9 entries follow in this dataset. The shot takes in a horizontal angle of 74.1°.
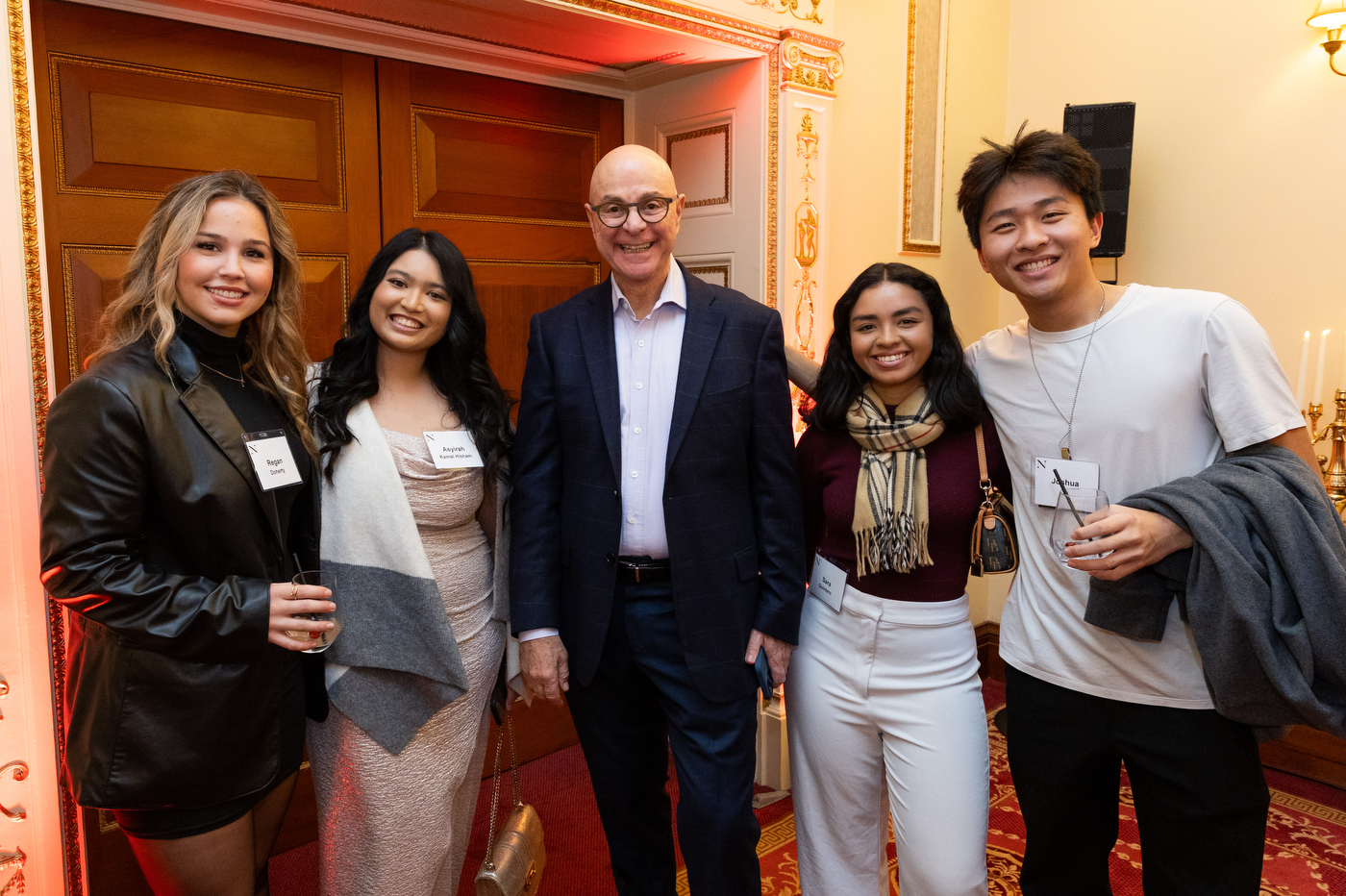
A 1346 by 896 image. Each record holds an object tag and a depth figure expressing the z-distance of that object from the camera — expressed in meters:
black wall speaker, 3.42
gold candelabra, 3.00
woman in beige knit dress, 1.73
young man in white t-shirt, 1.54
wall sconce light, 2.94
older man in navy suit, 1.85
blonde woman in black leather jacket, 1.42
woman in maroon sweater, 1.77
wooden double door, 2.24
